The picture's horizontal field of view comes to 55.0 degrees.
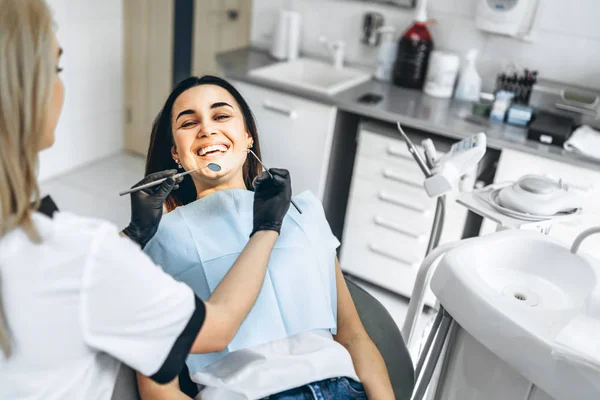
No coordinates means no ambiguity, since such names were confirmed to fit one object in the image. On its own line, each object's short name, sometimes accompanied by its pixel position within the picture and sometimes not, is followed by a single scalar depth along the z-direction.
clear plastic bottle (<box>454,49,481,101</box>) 2.56
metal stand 1.30
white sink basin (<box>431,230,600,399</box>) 1.06
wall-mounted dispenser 2.39
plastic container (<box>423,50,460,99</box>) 2.54
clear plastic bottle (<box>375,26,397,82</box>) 2.72
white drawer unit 2.35
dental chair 1.30
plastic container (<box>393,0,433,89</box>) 2.59
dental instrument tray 1.35
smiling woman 1.06
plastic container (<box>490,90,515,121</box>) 2.35
